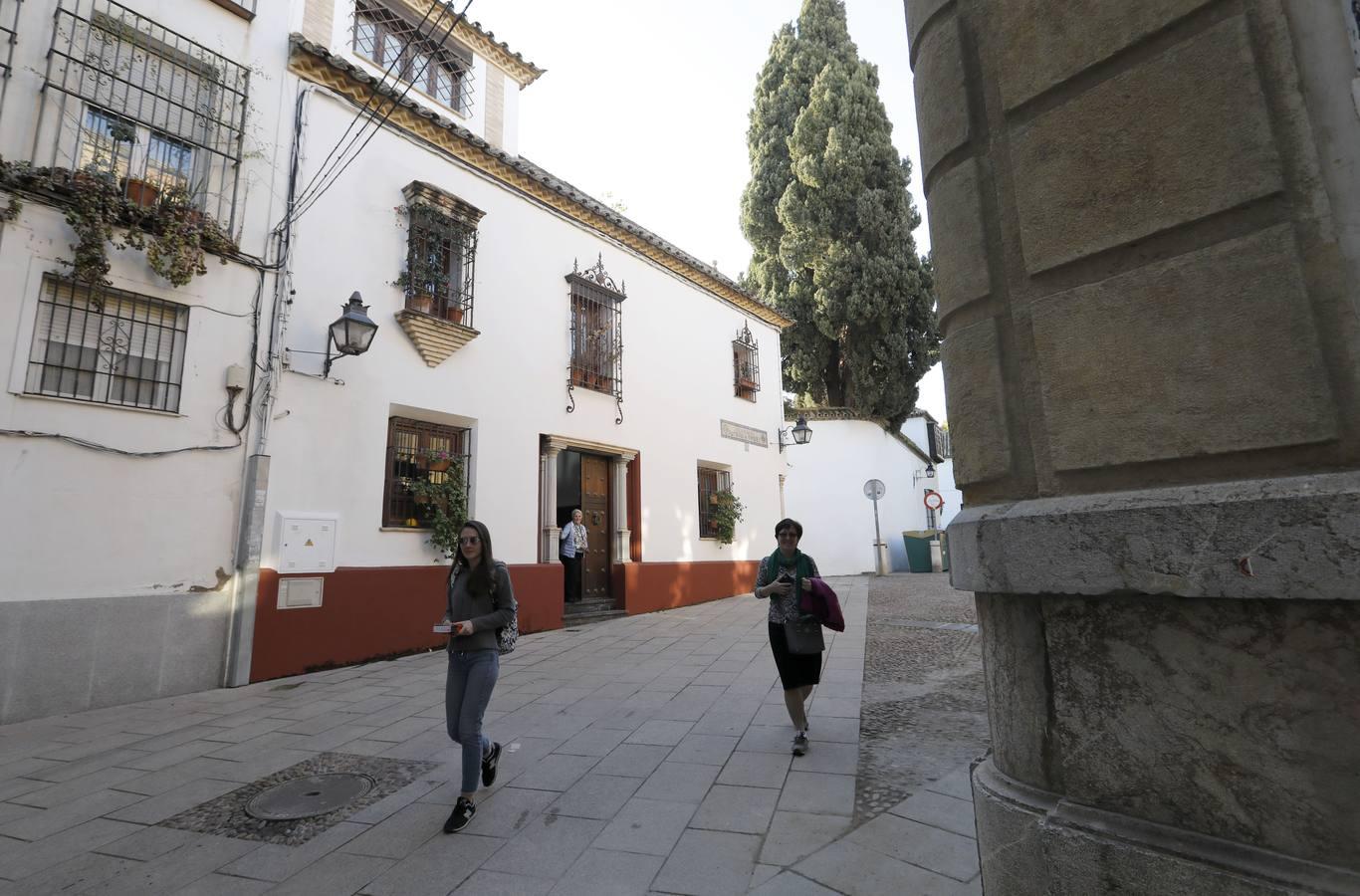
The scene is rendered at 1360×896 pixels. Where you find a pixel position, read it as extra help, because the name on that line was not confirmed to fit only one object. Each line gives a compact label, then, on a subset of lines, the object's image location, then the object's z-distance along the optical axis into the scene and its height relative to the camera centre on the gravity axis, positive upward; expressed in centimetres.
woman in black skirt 470 -34
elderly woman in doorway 1111 +16
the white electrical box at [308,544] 753 +26
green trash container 2064 +13
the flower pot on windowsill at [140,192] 697 +390
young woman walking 380 -49
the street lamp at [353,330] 779 +270
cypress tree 1997 +980
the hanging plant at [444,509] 888 +72
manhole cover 384 -136
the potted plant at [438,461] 924 +140
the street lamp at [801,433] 1647 +293
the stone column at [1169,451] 165 +27
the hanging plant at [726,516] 1441 +87
